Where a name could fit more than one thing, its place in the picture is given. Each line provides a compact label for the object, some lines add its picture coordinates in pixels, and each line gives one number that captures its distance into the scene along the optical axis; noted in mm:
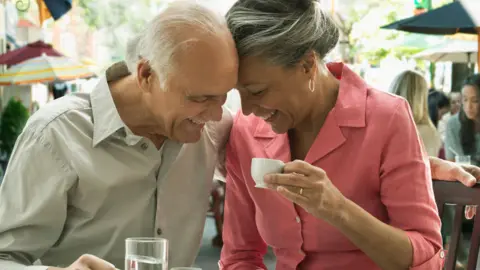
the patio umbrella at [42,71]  11875
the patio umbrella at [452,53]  10055
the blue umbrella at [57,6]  6504
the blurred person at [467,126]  6484
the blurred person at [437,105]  9172
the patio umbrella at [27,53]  12484
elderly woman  2031
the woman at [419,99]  5961
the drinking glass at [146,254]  1509
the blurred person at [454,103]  10471
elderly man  1937
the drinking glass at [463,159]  5155
